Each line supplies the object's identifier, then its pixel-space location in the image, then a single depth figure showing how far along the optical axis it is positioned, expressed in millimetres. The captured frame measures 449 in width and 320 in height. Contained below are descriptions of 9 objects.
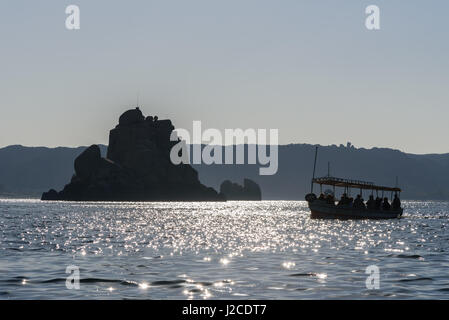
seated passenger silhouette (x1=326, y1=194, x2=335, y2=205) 94562
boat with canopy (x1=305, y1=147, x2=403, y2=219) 94312
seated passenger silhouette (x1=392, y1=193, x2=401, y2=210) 103850
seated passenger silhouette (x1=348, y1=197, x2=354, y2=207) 95062
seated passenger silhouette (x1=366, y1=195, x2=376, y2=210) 98062
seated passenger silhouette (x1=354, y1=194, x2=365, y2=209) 95312
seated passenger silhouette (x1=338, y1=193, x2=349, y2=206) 95062
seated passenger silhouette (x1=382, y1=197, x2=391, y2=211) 101381
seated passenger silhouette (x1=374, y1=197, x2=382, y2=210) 99250
